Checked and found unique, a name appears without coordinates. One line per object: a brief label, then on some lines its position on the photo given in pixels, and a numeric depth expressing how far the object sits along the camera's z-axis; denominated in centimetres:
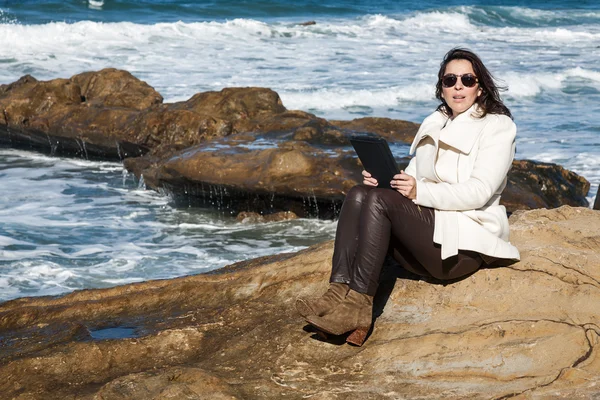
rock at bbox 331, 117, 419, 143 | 1136
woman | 428
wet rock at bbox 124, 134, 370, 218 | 944
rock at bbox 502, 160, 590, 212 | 918
